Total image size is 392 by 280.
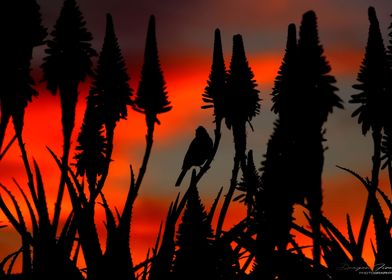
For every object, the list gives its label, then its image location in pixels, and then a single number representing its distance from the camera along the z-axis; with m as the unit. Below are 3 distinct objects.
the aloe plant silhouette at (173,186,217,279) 18.41
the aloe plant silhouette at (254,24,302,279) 13.05
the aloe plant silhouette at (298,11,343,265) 11.57
